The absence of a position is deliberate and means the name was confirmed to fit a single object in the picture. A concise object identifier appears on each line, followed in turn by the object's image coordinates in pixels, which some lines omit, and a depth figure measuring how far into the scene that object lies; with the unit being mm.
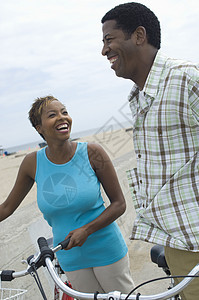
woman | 2754
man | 1862
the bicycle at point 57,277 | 1573
